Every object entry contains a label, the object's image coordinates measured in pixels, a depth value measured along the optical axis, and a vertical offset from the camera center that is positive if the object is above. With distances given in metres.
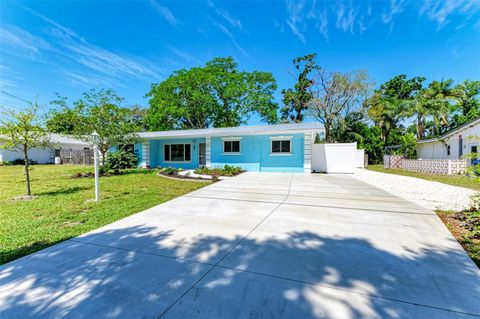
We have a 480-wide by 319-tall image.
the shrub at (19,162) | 21.19 -0.41
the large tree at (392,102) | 23.67 +6.78
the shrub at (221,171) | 12.50 -0.85
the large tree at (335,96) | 23.36 +7.51
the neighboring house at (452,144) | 14.38 +1.11
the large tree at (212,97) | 25.64 +8.01
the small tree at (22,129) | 6.26 +0.94
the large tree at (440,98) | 21.73 +6.74
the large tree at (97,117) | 12.50 +2.60
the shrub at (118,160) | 13.47 -0.14
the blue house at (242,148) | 13.55 +0.75
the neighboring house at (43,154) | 21.72 +0.47
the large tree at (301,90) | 26.66 +9.33
